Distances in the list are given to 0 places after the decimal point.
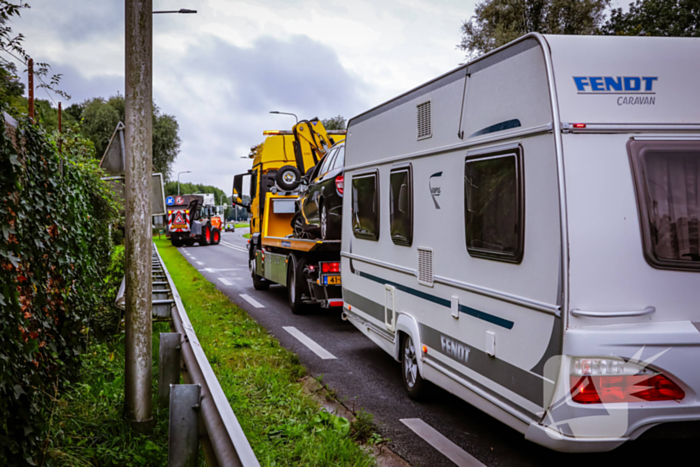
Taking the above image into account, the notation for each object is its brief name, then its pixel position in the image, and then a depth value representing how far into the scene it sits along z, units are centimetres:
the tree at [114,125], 4653
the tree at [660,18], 2361
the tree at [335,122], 5659
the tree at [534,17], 2395
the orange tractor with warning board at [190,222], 3925
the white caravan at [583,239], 350
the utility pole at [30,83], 508
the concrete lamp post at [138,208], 432
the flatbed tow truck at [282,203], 1143
